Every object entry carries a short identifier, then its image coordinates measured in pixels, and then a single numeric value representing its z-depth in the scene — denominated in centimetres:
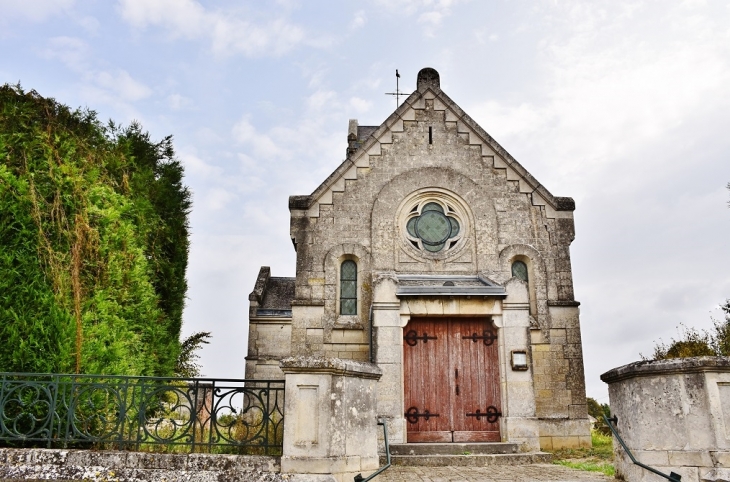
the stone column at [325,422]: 627
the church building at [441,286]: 1141
